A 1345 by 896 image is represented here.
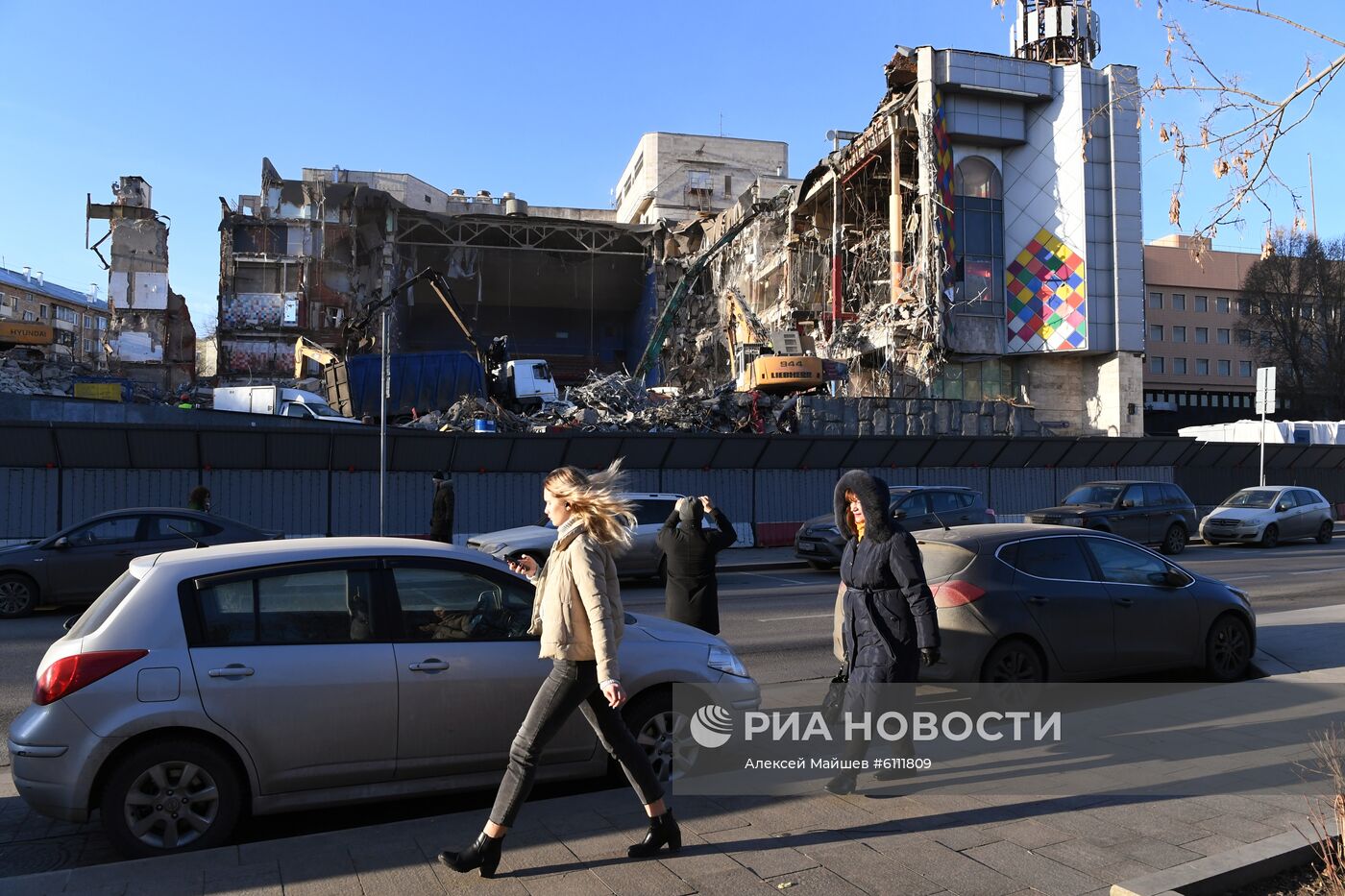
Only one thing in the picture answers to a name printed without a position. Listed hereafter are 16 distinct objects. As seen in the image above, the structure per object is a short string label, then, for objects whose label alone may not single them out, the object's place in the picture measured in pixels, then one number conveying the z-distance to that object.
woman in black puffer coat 5.38
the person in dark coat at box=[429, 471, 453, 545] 17.00
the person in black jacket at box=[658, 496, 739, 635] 7.57
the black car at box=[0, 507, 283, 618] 12.87
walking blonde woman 4.24
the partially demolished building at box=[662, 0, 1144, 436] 41.47
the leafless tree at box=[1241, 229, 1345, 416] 60.75
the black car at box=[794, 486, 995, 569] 18.45
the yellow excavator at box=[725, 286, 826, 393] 33.25
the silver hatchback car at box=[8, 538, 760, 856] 4.65
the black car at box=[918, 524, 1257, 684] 7.60
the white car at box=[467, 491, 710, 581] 14.89
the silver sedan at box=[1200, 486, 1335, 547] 23.52
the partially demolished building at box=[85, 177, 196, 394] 53.50
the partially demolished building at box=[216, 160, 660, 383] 55.84
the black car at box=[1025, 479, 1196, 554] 20.75
